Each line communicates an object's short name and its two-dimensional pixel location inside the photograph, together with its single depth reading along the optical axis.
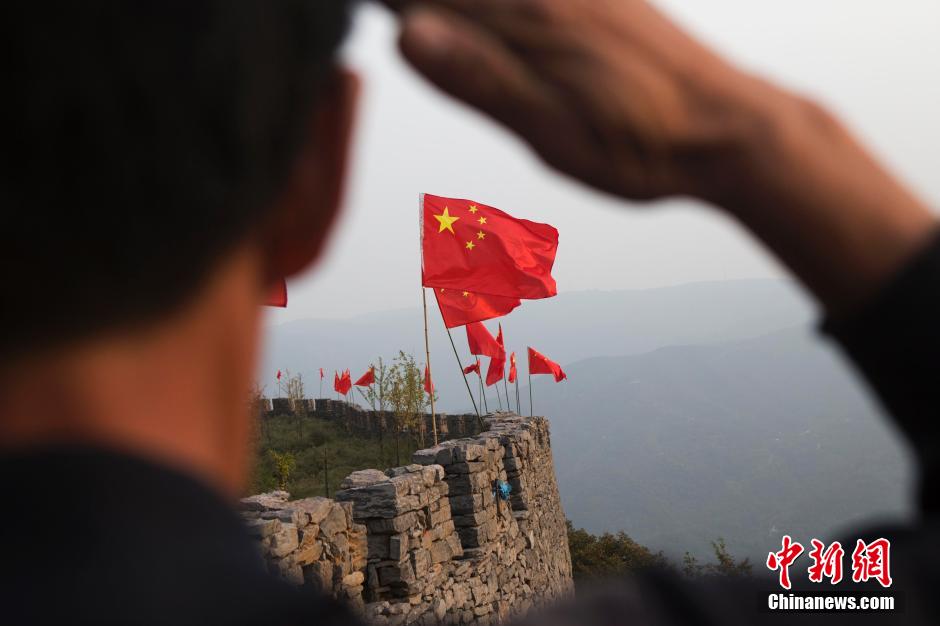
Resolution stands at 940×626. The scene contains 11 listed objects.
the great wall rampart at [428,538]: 6.64
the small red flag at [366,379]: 22.23
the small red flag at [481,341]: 15.39
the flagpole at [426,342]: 12.32
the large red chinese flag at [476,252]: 10.91
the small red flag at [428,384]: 17.92
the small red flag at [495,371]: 18.11
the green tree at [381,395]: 23.45
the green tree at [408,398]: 22.53
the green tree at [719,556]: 21.48
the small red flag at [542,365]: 18.56
